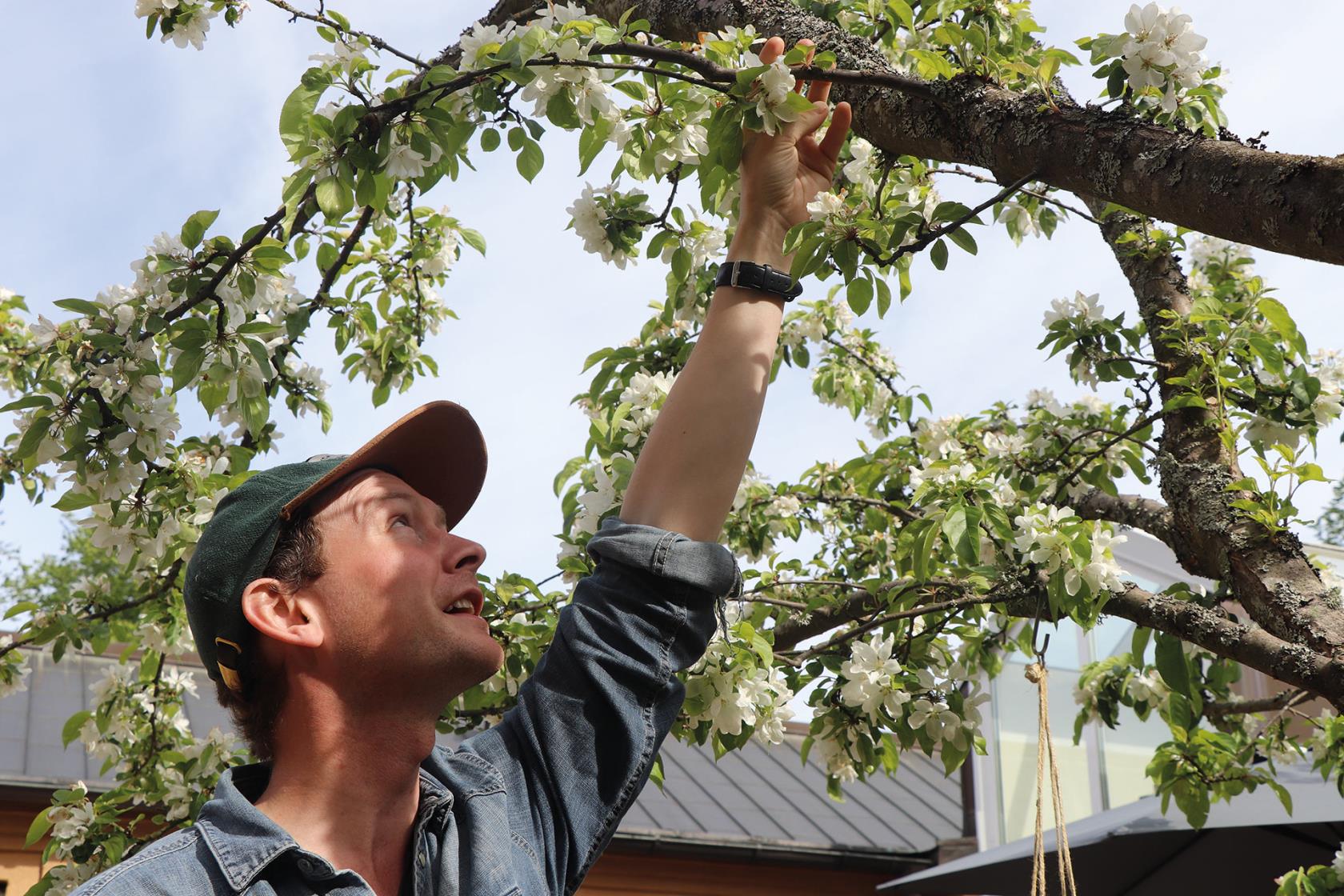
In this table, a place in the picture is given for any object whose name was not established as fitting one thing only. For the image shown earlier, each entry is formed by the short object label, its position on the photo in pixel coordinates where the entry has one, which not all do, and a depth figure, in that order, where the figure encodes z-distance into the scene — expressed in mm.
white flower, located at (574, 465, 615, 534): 2764
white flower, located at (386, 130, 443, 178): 1976
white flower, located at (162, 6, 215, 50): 2836
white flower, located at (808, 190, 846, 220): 1850
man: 1403
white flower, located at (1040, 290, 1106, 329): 3244
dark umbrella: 4262
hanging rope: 2289
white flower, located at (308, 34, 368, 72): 2064
